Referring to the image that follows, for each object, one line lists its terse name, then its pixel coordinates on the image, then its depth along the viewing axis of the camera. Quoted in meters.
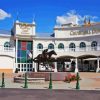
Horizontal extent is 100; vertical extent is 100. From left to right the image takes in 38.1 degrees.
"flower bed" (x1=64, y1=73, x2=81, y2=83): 14.88
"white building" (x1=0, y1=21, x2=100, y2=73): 28.62
